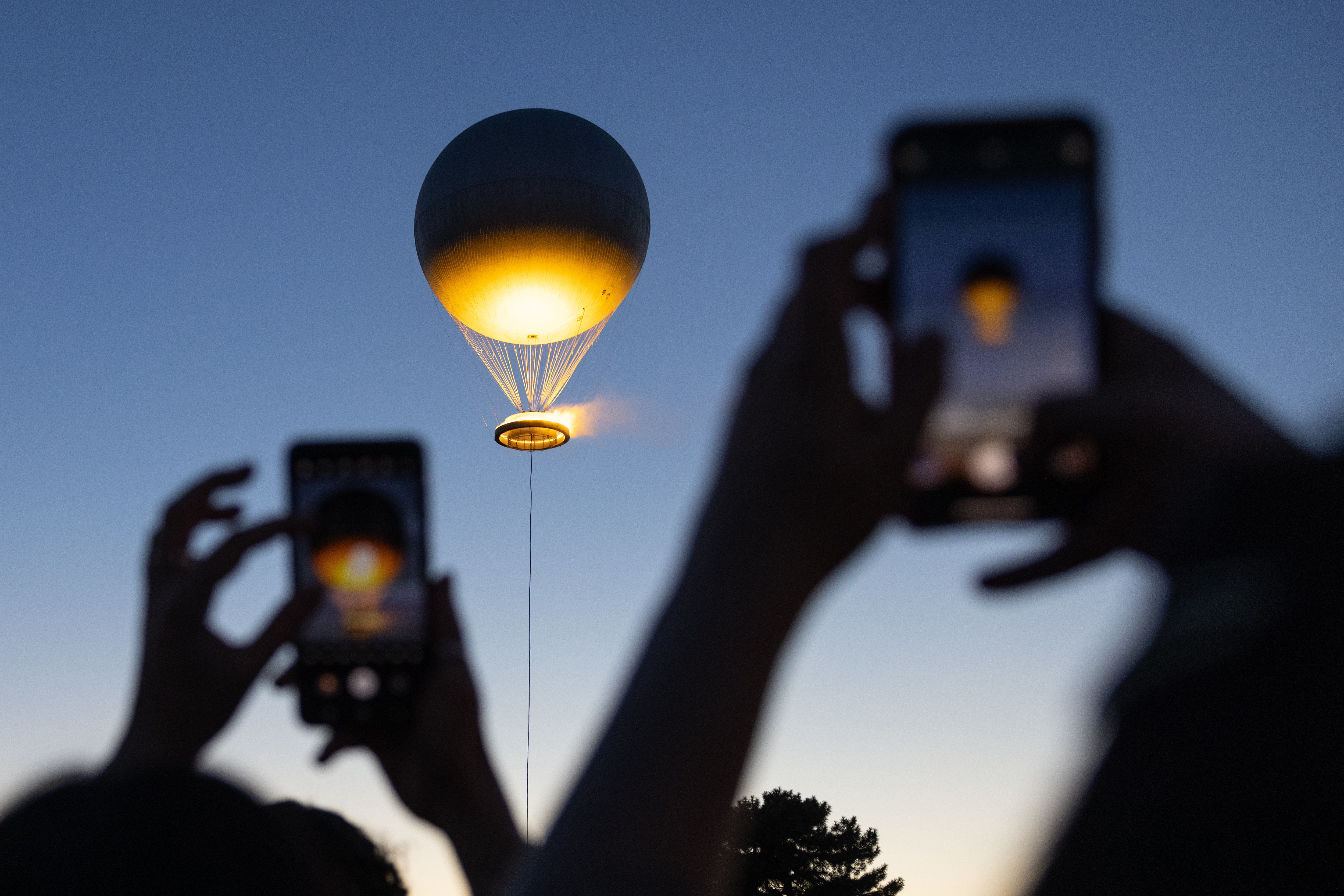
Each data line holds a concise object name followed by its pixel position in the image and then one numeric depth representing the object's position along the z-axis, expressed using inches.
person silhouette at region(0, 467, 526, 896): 56.0
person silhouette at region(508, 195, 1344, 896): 33.8
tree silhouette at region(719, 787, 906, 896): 1779.0
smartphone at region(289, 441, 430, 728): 89.5
